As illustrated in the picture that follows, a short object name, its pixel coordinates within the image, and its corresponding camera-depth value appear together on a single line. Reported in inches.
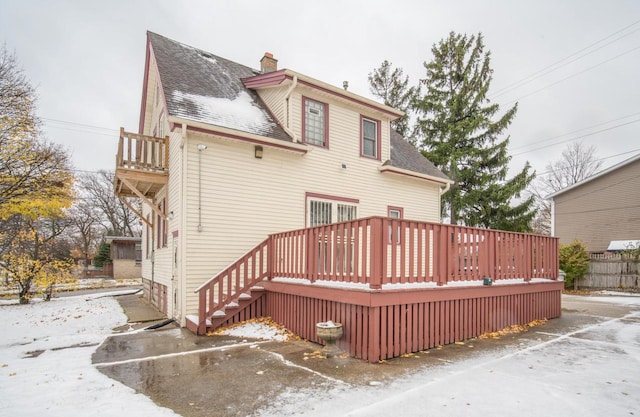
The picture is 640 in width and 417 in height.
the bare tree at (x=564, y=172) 1362.0
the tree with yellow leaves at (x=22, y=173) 499.2
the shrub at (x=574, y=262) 629.0
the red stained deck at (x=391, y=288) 215.8
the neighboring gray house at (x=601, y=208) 702.5
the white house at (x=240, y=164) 321.4
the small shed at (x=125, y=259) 1109.1
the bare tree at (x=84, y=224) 1478.5
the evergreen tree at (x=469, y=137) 773.9
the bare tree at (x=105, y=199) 1501.0
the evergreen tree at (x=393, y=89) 1018.1
